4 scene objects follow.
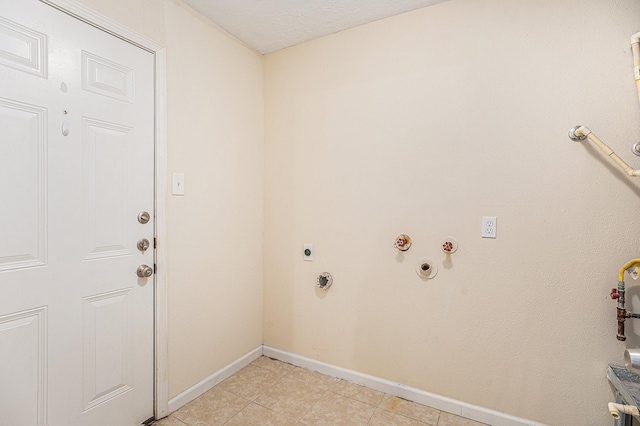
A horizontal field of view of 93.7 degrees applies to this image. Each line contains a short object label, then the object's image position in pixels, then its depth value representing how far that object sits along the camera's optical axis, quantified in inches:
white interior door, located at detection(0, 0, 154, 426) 45.9
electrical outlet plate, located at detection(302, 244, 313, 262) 85.7
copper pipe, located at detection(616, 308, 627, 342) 52.1
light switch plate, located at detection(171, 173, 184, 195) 67.9
